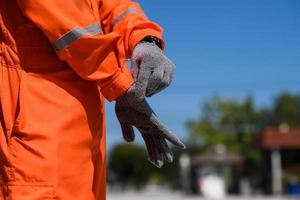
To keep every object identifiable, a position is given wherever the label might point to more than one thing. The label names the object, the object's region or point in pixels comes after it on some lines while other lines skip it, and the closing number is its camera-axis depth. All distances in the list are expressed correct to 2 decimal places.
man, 1.45
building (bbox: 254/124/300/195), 38.72
